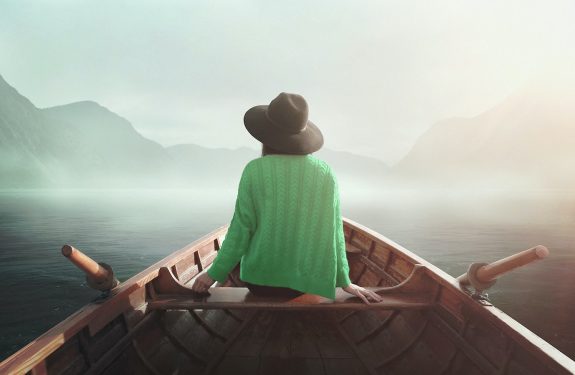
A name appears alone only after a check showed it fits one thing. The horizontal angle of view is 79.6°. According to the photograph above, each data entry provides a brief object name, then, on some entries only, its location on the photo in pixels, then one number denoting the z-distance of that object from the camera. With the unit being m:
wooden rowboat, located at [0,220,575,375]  2.38
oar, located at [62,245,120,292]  2.23
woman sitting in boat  2.62
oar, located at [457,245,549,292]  2.18
